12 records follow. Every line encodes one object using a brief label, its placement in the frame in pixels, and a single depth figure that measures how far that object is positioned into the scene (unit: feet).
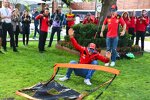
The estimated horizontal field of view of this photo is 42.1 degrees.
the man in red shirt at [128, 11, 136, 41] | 30.24
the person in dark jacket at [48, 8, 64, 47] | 29.35
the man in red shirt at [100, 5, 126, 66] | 20.56
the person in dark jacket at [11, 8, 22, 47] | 26.60
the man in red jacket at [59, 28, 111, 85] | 15.54
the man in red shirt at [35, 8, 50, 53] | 25.53
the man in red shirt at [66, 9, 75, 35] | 33.02
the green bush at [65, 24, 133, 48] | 25.60
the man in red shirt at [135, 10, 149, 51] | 28.45
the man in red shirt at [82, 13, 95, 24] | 30.75
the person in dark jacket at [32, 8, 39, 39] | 36.70
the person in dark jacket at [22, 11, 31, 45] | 29.35
